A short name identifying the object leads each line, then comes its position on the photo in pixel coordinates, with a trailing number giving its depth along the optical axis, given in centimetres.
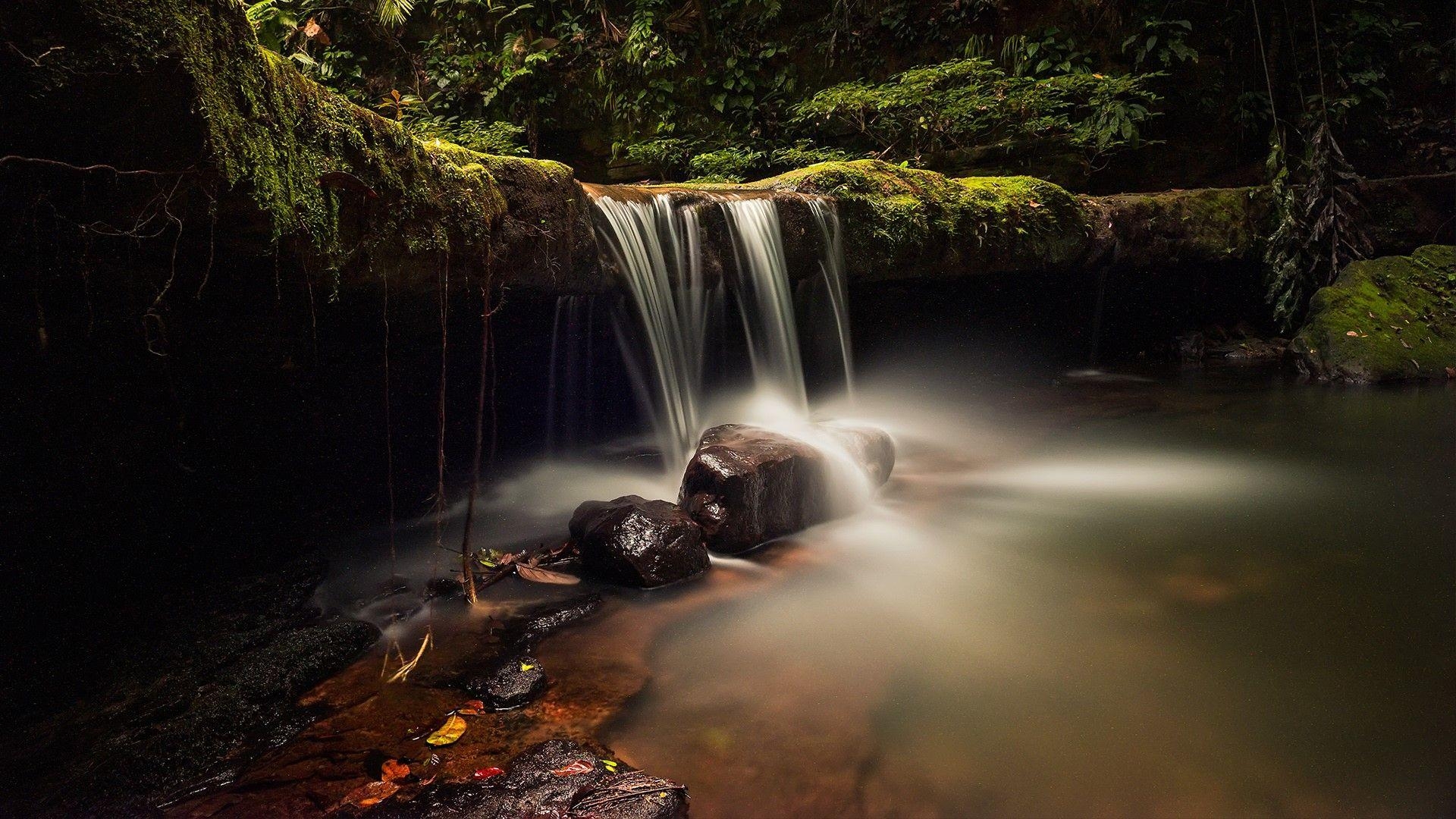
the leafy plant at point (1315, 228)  896
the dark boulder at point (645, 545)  369
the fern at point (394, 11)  1073
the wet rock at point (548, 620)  318
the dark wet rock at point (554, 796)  207
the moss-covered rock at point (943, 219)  666
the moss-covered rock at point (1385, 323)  795
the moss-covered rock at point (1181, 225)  831
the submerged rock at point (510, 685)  267
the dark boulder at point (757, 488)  409
